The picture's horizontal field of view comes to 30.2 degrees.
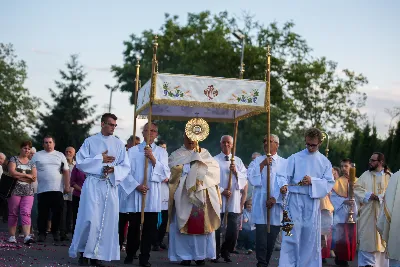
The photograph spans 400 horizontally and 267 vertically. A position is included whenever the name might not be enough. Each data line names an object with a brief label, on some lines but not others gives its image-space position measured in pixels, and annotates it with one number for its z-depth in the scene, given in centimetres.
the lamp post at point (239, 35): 3759
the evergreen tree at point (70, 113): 5084
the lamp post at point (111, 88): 5274
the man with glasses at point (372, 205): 1309
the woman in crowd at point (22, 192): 1420
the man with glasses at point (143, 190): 1209
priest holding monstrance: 1264
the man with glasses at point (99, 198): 1124
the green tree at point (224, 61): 4734
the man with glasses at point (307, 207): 1078
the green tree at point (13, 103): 6812
